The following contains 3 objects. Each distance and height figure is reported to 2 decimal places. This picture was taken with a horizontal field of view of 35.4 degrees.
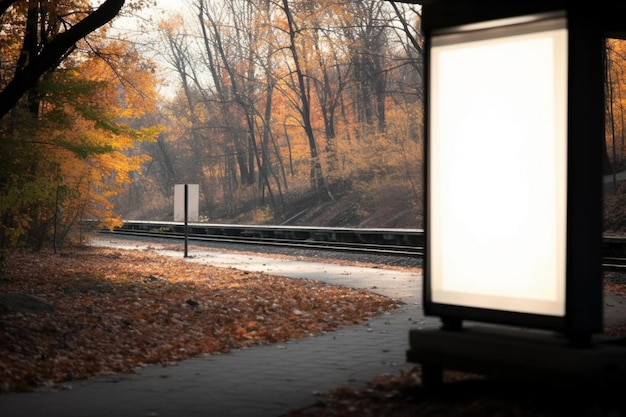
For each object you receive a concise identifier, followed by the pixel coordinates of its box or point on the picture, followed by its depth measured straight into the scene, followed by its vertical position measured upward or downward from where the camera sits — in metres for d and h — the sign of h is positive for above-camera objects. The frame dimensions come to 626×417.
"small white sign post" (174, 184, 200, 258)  31.52 +0.32
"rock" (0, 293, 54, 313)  12.53 -1.23
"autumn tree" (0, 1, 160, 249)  21.97 +2.39
